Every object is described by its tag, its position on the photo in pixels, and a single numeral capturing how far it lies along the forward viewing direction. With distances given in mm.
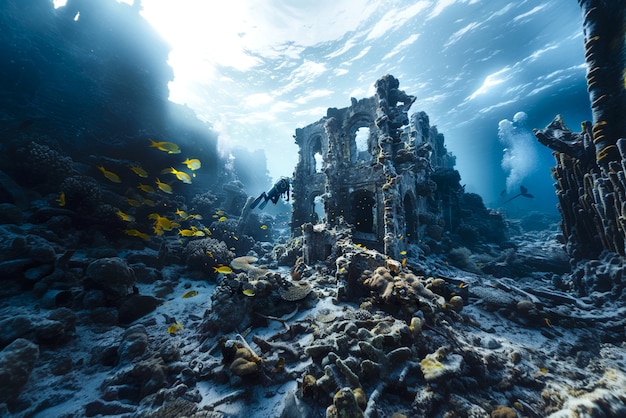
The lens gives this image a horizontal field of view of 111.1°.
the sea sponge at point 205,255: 11500
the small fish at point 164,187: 6906
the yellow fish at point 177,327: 6051
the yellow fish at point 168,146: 6486
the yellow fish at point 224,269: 5922
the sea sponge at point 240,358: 4098
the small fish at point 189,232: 7750
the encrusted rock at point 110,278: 6777
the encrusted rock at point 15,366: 3516
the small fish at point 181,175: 6954
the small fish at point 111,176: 6688
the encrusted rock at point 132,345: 4949
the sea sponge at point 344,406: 2891
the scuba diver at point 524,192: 25094
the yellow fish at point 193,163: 6793
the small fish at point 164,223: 7062
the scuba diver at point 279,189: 13023
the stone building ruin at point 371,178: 12461
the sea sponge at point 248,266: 9086
